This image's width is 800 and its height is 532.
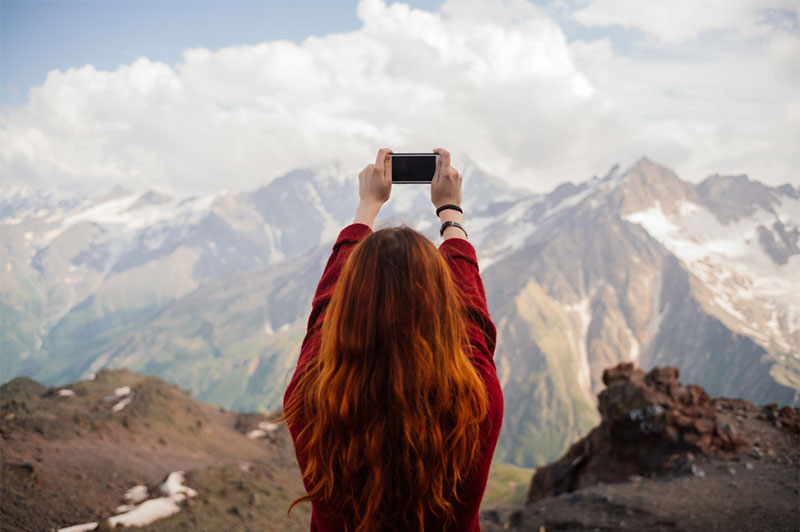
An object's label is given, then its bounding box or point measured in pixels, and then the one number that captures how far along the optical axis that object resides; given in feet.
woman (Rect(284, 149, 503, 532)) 8.79
